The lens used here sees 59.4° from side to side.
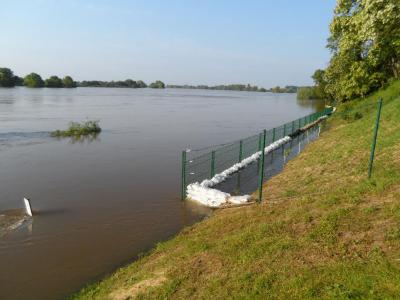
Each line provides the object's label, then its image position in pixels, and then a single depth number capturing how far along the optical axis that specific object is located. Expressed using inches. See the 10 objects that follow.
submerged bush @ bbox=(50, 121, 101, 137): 1179.3
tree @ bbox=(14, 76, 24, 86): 5698.8
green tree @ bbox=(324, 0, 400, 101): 930.2
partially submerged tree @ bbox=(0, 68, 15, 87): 5231.3
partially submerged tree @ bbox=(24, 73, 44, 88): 5675.7
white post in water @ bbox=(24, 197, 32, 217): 468.8
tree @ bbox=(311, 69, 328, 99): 2751.5
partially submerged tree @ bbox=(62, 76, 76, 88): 6323.8
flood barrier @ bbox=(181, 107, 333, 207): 482.4
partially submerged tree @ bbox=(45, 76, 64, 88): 6023.6
